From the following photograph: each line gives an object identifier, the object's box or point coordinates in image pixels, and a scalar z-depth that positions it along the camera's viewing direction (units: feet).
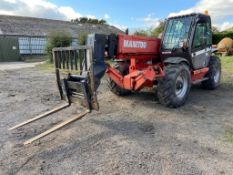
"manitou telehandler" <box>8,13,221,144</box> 10.73
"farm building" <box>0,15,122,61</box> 59.01
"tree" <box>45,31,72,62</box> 48.90
